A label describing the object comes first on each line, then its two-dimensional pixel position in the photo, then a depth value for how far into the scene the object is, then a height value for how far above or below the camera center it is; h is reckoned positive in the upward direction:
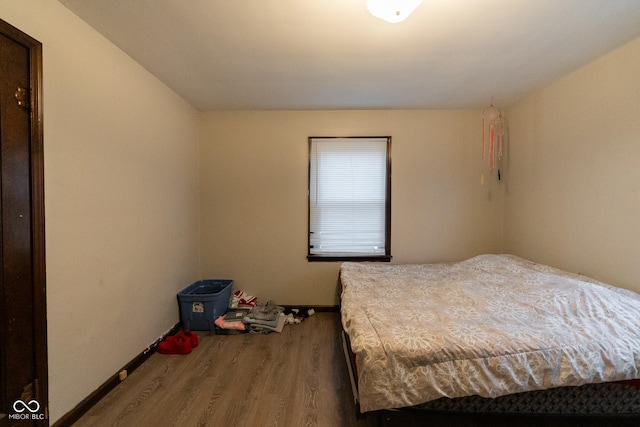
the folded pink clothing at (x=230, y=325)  2.54 -1.15
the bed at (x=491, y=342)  1.22 -0.67
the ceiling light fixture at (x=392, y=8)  1.18 +0.95
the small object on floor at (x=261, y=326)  2.56 -1.17
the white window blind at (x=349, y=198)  3.06 +0.13
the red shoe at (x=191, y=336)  2.32 -1.17
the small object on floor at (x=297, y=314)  2.80 -1.19
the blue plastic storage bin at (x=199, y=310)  2.60 -1.03
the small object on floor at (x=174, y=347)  2.22 -1.19
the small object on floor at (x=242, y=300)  2.94 -1.05
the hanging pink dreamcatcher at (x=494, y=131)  2.97 +0.92
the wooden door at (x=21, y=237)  1.18 -0.14
